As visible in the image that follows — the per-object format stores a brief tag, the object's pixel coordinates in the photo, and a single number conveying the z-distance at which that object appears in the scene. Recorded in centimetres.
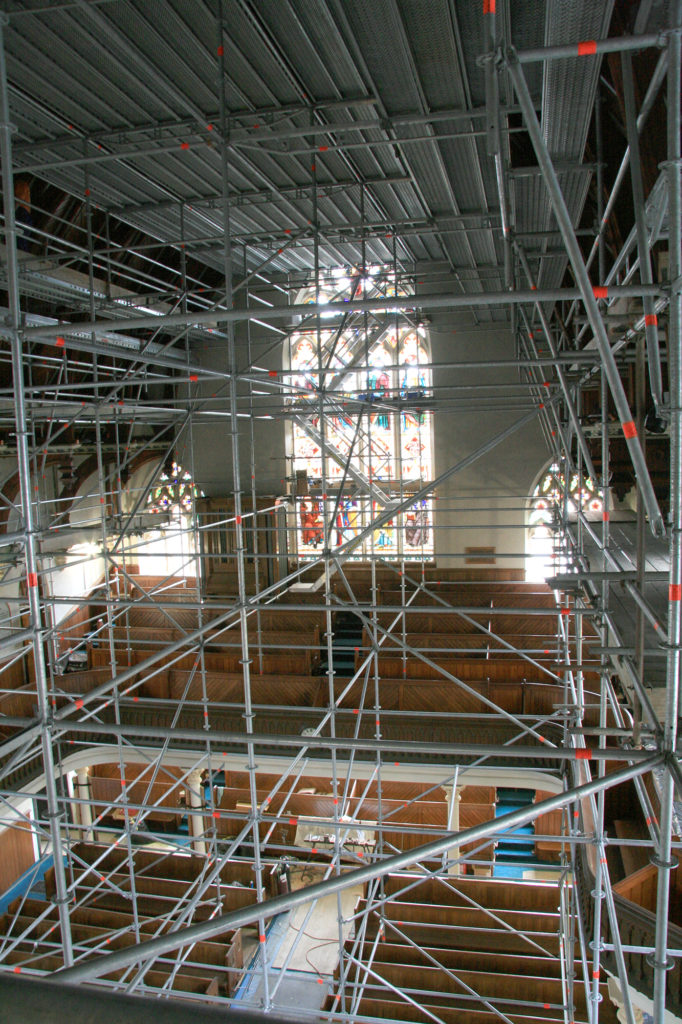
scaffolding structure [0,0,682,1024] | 298
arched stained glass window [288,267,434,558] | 1109
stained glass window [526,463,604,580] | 1190
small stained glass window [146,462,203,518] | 1283
